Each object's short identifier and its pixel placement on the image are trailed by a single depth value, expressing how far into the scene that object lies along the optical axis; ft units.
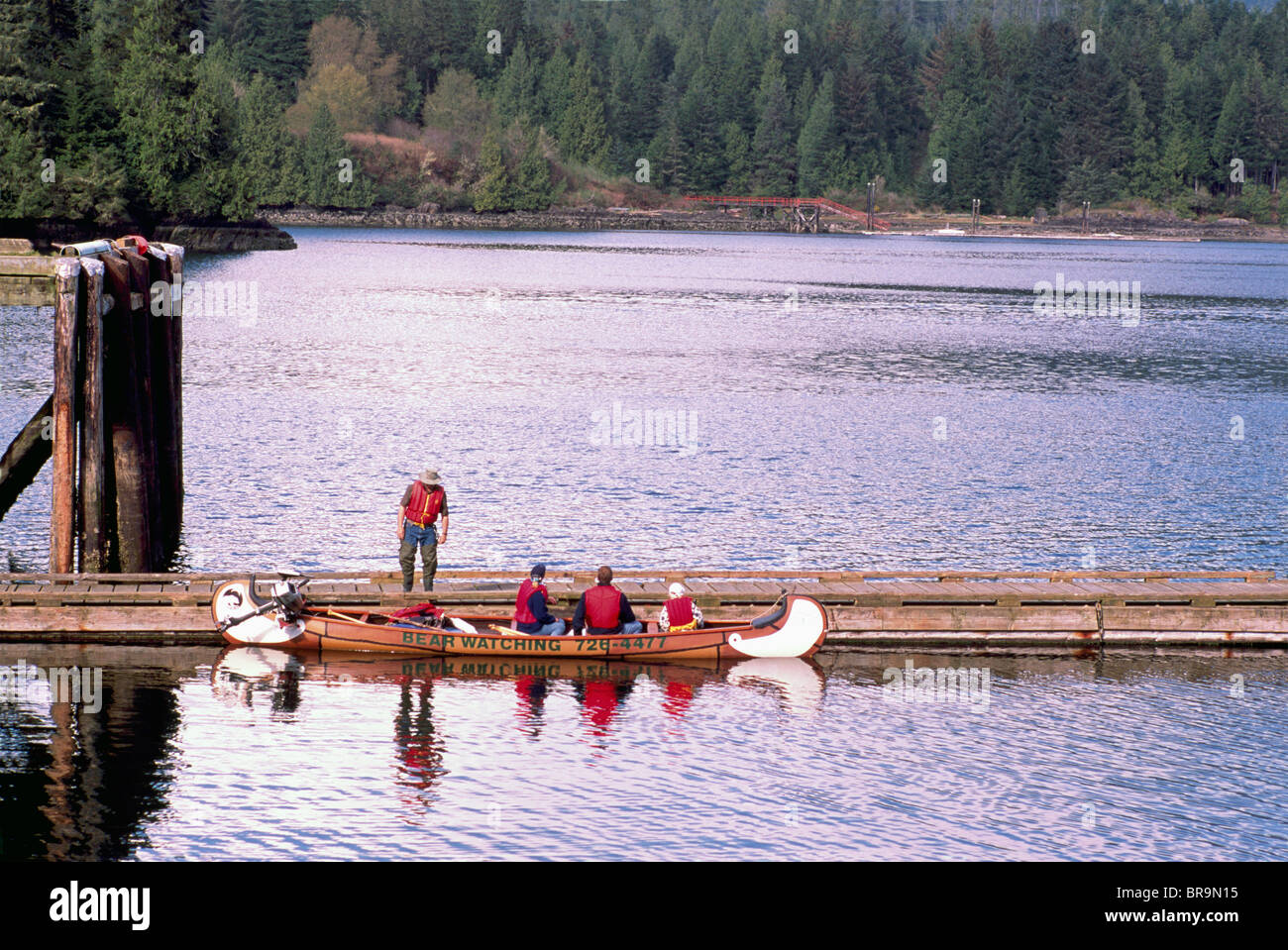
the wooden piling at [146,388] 108.37
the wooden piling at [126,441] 104.99
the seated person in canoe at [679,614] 98.17
